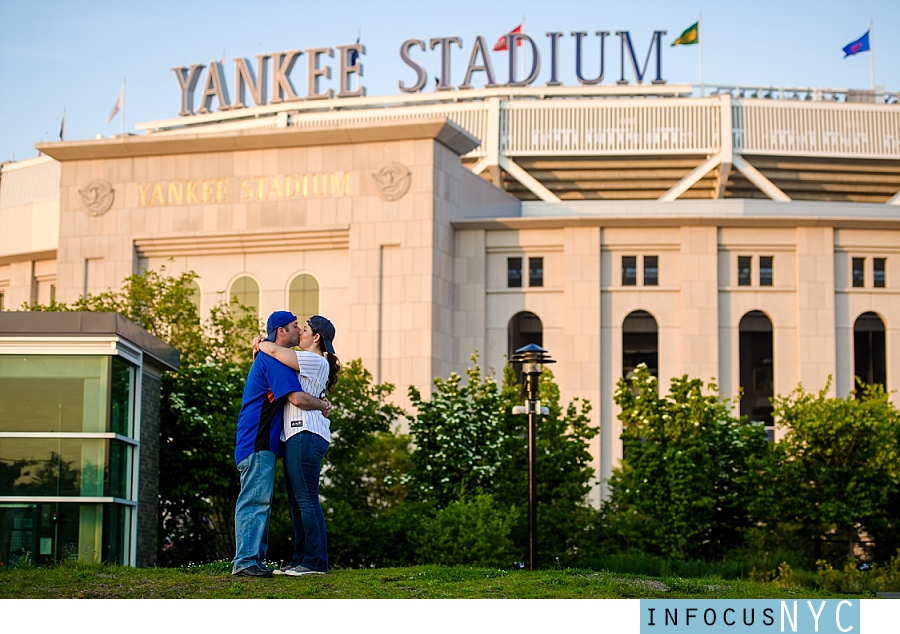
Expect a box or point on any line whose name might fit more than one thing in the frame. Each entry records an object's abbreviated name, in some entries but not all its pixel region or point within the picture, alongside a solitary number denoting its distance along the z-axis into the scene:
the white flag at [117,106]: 64.50
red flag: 64.69
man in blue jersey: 12.83
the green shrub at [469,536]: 29.39
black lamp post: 24.41
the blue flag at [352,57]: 64.25
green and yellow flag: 62.44
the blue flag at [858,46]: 55.41
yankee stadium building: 47.12
